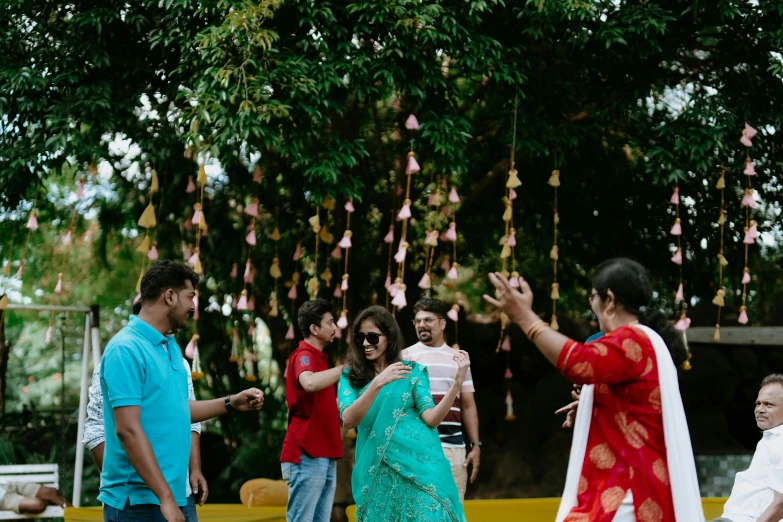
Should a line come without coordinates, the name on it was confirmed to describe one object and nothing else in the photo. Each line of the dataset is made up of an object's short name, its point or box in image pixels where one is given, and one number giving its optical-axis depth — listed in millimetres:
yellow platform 7168
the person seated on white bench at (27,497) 7758
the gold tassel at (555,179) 7691
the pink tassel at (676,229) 7703
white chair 7770
